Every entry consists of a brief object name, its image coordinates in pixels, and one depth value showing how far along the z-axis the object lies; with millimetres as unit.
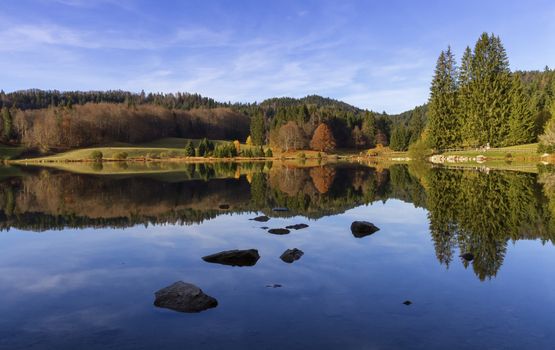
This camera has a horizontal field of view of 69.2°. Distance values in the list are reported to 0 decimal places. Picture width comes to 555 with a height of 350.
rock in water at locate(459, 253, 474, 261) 13355
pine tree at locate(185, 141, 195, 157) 120188
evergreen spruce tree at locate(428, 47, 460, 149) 84688
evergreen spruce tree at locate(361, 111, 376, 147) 152125
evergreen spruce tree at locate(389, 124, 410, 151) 132875
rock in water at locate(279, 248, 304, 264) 13719
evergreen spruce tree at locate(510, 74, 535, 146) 73500
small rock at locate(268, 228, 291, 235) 18158
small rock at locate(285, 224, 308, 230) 19359
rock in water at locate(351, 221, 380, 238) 17969
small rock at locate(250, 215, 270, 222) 21500
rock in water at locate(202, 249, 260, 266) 13484
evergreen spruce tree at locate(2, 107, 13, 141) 134875
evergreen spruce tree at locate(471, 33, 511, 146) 76438
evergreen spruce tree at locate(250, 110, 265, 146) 149000
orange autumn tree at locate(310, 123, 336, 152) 134250
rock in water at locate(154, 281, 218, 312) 9664
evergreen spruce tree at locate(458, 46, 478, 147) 79000
